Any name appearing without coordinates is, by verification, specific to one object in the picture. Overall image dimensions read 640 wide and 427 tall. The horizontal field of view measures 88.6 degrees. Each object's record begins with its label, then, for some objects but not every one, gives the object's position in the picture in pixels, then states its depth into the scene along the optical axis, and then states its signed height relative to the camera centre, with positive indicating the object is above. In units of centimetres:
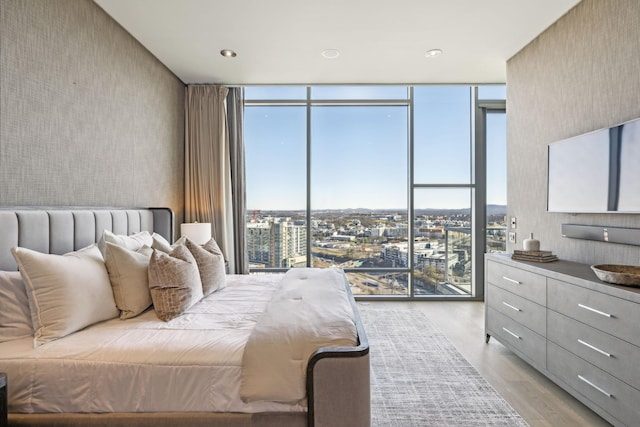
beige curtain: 395 +63
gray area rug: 188 -119
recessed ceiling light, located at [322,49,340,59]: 312 +151
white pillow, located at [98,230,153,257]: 206 -21
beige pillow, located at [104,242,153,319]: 181 -40
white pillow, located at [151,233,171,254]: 228 -26
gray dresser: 160 -73
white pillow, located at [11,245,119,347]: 150 -40
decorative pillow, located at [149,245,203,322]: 182 -44
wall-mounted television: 197 +25
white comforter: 136 -59
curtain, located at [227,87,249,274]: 409 +33
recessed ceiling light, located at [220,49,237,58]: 314 +152
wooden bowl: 165 -35
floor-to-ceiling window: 429 +37
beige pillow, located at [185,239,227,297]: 228 -42
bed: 136 -69
